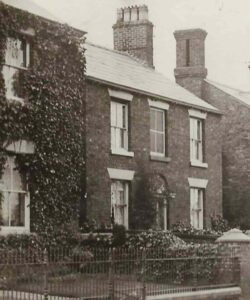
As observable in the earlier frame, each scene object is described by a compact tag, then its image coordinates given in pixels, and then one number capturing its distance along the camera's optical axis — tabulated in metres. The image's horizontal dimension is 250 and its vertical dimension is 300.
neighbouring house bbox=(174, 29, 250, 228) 32.81
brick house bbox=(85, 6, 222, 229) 22.89
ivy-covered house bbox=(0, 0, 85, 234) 18.53
